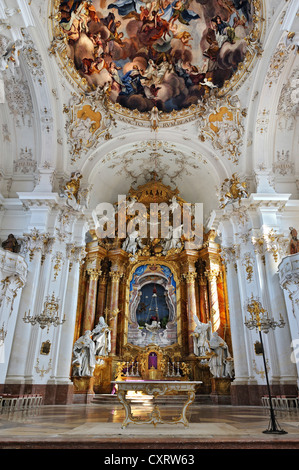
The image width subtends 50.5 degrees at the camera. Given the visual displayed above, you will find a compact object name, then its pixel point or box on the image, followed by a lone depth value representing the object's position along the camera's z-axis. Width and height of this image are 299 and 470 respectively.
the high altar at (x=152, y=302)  14.53
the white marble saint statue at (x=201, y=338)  14.20
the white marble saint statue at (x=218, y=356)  12.61
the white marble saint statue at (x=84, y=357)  12.62
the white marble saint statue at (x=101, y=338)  13.91
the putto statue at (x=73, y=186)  12.65
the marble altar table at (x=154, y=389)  4.74
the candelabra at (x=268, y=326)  4.08
